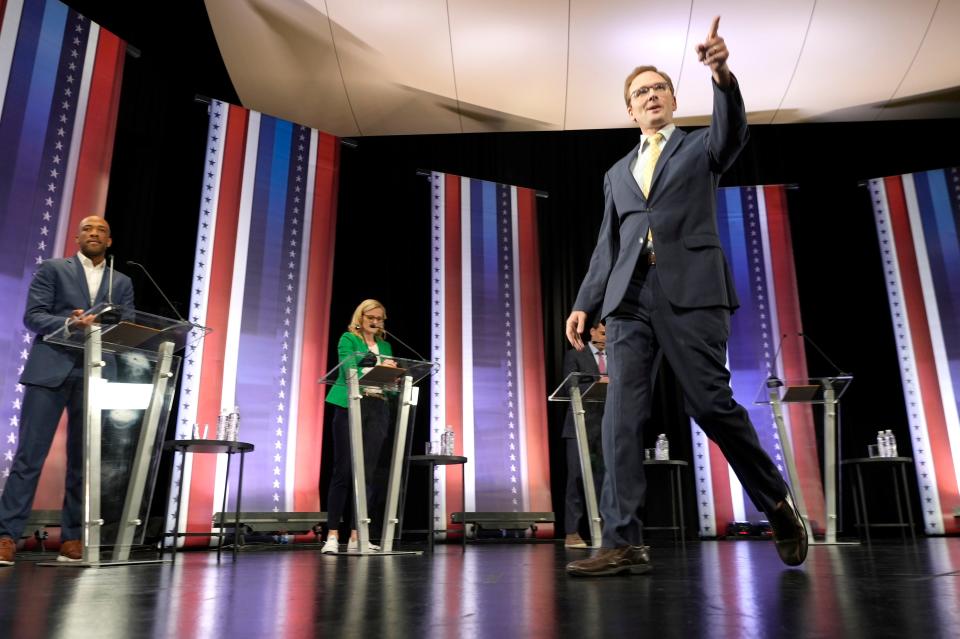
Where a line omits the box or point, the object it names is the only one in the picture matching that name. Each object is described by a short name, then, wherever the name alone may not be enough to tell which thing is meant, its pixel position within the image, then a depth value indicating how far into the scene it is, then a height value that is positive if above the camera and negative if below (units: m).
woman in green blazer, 3.26 +0.45
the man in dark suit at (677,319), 1.84 +0.50
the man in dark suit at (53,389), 2.77 +0.50
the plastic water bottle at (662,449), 5.41 +0.48
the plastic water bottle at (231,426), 3.94 +0.48
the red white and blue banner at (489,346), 5.42 +1.28
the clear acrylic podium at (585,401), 3.93 +0.60
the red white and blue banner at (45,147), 3.60 +1.93
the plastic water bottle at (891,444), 5.06 +0.48
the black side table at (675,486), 4.91 +0.21
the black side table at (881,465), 4.69 +0.29
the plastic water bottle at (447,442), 4.18 +0.42
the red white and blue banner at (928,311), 5.43 +1.52
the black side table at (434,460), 3.65 +0.29
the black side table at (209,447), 3.28 +0.33
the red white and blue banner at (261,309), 4.53 +1.35
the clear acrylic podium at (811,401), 4.14 +0.62
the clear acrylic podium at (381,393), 3.02 +0.52
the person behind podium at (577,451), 4.35 +0.38
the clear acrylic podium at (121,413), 2.46 +0.37
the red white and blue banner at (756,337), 5.51 +1.37
